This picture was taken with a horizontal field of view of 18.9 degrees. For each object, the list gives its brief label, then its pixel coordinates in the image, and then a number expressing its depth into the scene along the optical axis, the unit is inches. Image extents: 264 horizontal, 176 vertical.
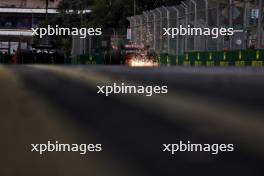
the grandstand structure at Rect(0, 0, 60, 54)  5703.7
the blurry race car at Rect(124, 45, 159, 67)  2146.9
